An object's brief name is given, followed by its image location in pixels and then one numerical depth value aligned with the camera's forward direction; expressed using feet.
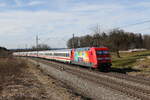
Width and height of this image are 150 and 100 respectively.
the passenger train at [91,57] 83.19
